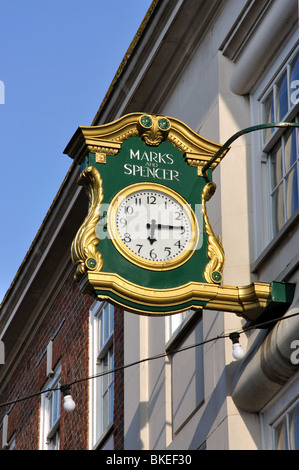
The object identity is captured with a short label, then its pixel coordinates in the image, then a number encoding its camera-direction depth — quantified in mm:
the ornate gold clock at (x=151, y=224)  11977
